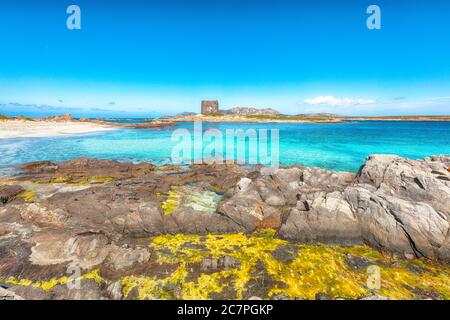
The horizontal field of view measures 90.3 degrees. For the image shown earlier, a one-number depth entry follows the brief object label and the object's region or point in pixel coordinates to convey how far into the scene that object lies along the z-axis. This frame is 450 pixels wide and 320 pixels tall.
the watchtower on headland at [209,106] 183.12
